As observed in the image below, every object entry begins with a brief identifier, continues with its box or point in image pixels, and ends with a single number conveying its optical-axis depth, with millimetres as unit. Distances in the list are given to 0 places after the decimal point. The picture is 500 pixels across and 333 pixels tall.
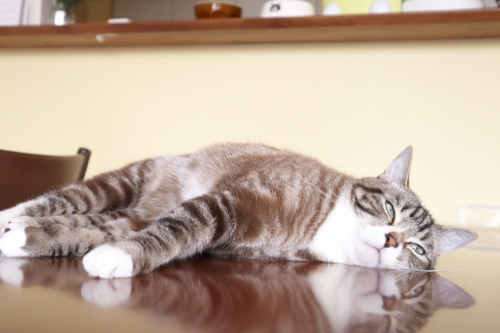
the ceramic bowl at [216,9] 1906
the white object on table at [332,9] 1819
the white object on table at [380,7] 1774
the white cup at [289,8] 1858
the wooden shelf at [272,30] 1707
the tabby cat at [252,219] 981
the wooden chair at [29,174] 1374
